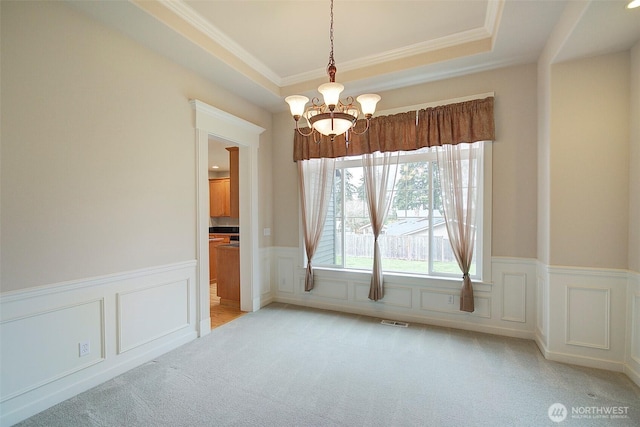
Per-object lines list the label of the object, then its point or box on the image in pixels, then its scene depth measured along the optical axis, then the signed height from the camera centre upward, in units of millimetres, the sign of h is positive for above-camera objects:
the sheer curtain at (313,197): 4203 +198
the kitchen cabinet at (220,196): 7223 +373
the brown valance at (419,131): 3287 +988
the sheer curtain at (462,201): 3361 +108
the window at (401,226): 3660 -221
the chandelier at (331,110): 2061 +788
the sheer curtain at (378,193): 3811 +234
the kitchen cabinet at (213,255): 6236 -974
